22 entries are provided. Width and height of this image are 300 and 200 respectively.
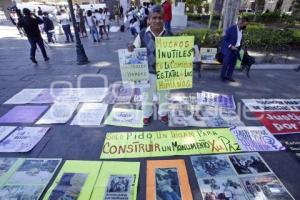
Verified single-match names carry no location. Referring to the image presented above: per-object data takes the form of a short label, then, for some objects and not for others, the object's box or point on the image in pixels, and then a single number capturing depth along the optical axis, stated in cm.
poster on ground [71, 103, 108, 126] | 413
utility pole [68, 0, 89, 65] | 738
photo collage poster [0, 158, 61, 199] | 261
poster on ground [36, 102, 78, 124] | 420
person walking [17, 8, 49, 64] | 756
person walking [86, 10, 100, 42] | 1107
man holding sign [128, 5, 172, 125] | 320
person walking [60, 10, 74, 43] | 1146
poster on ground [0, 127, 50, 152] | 342
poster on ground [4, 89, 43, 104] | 507
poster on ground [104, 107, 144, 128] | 404
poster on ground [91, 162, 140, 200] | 257
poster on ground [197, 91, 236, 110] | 466
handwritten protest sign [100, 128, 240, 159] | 327
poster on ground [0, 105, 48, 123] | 427
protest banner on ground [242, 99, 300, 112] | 450
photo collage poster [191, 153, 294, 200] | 256
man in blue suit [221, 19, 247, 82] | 527
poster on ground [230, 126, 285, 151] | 334
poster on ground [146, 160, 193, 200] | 258
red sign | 379
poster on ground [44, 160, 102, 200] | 259
